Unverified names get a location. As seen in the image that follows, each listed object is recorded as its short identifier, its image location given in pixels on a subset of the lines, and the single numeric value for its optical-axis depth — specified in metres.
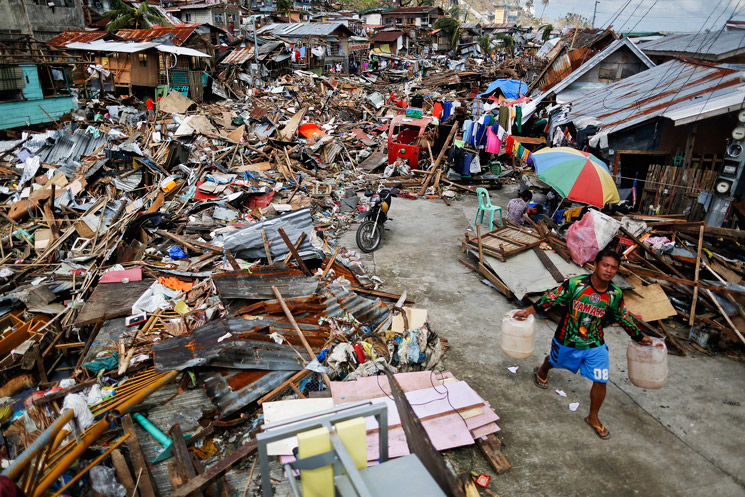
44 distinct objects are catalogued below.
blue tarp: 24.08
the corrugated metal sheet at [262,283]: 5.77
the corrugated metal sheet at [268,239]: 7.21
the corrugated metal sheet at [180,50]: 20.01
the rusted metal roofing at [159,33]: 23.28
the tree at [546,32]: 51.64
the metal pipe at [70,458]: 2.94
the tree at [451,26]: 49.56
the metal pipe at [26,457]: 2.13
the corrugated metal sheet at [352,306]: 6.00
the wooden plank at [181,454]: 3.73
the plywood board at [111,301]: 5.82
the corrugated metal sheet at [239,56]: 25.53
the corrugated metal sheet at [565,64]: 20.52
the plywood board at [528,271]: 6.87
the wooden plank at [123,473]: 3.57
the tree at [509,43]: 54.84
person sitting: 9.30
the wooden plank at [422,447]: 2.12
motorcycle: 8.80
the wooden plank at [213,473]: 3.32
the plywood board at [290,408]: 4.13
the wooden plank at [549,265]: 6.91
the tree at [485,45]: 52.03
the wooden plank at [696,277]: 6.17
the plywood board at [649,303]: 6.30
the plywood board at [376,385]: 4.49
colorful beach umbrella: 7.41
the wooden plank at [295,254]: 6.82
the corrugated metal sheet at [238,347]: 4.71
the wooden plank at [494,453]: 4.02
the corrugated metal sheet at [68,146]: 12.70
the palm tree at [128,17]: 26.86
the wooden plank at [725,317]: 5.71
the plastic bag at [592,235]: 6.96
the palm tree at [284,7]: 46.47
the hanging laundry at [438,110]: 16.70
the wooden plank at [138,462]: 3.61
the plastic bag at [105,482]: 3.57
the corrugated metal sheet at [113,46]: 19.34
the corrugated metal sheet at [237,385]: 4.52
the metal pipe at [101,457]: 3.35
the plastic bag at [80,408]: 3.91
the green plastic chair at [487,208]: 9.70
